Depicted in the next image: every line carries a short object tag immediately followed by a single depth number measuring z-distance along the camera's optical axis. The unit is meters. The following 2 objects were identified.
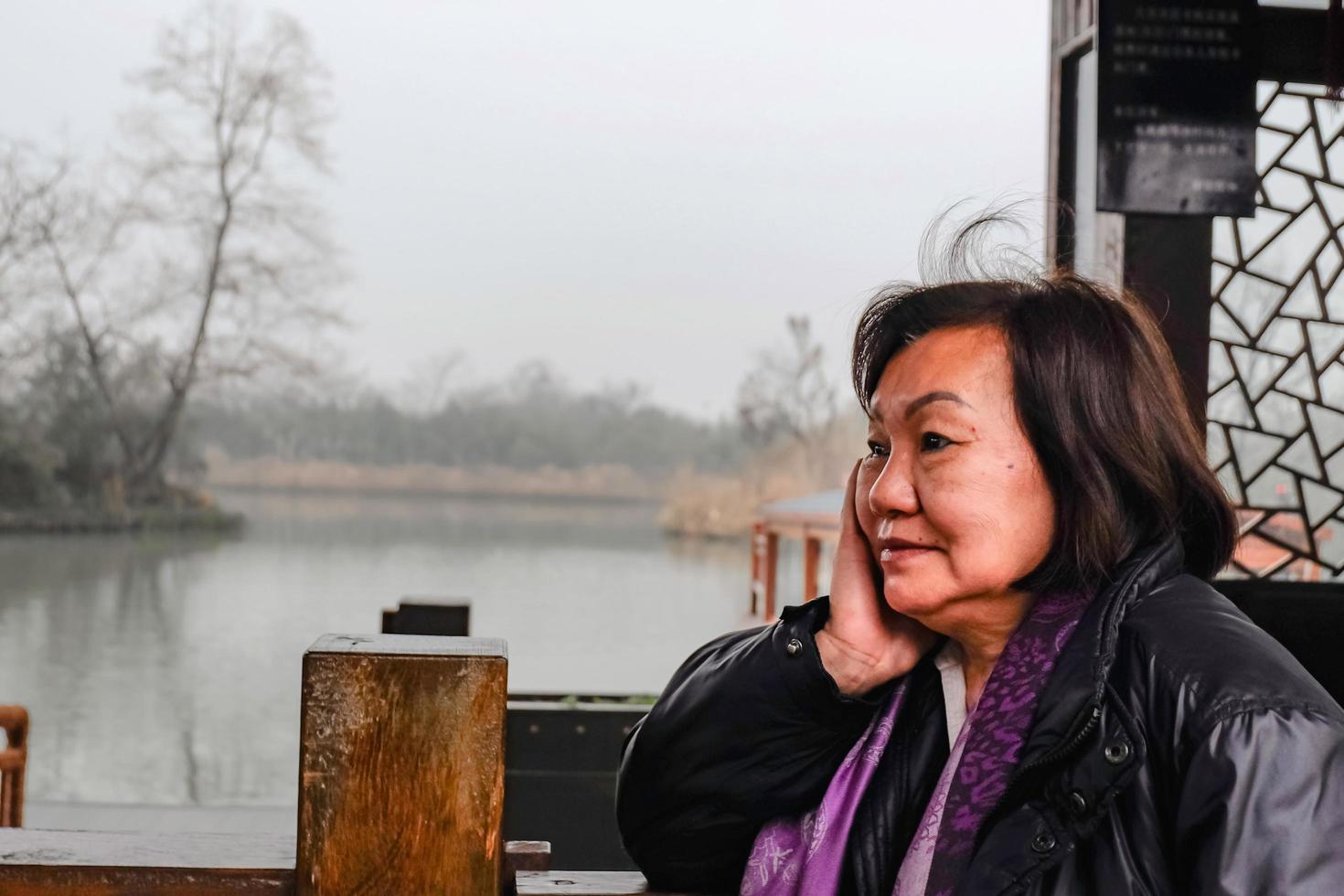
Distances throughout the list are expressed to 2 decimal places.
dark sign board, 2.47
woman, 0.81
